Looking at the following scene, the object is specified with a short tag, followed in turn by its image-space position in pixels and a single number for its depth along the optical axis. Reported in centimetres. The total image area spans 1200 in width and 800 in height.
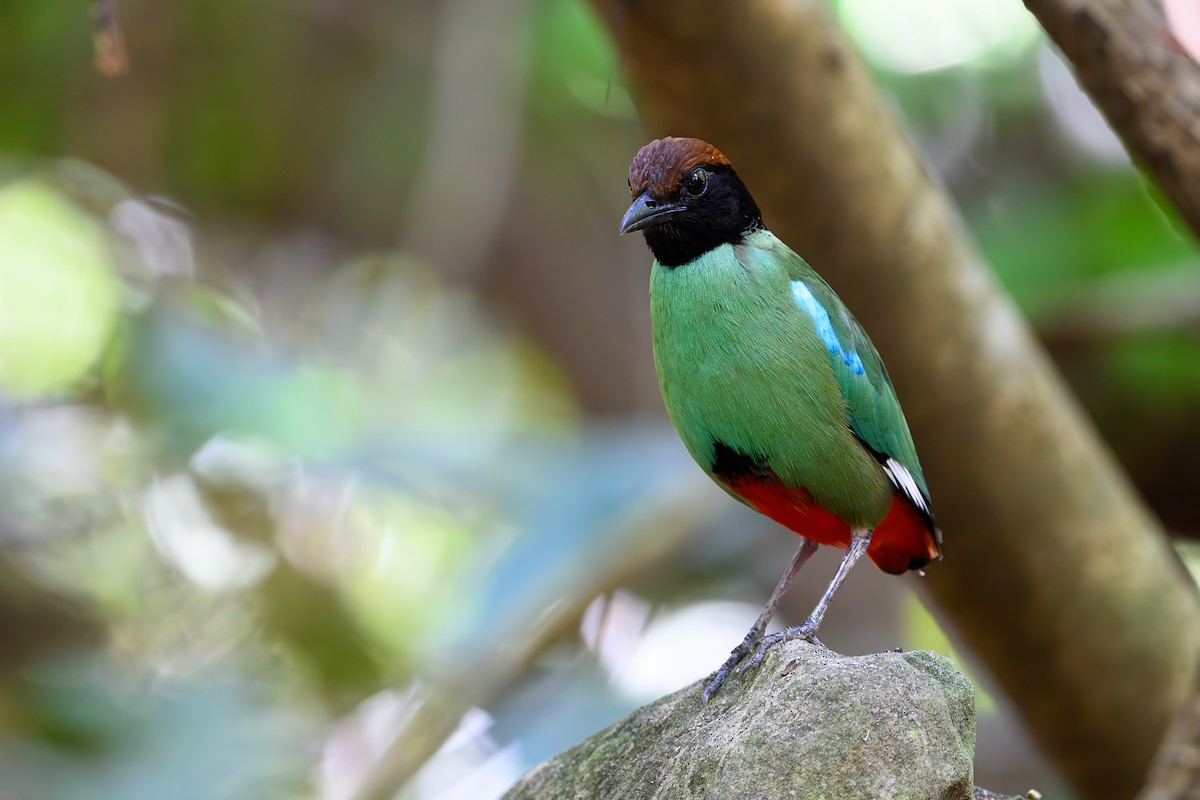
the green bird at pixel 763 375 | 548
